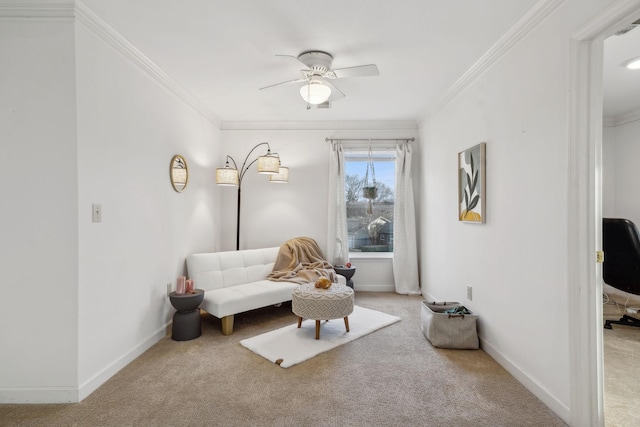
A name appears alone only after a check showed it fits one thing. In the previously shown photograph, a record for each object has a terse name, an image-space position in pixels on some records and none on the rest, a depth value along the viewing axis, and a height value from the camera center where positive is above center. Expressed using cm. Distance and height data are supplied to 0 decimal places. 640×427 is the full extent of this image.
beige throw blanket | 405 -70
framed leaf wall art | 282 +25
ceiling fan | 263 +115
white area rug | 274 -122
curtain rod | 483 +108
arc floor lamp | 407 +52
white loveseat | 323 -85
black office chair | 305 -44
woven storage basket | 285 -107
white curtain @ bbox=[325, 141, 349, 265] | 473 -3
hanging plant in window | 484 +35
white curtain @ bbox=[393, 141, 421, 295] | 472 -31
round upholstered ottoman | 302 -88
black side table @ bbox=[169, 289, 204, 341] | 302 -100
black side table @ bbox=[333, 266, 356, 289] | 444 -84
